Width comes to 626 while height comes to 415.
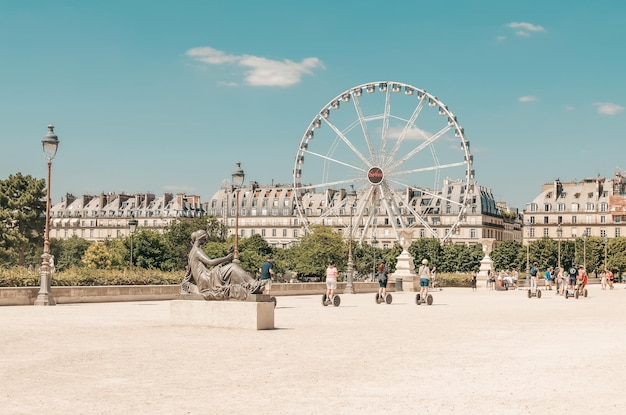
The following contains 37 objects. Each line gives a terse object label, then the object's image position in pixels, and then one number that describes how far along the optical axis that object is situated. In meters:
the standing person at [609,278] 65.44
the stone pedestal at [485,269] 62.34
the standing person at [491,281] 59.38
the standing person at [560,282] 46.41
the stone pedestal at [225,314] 17.61
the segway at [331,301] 30.67
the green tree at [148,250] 95.69
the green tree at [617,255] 115.81
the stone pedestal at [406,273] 52.19
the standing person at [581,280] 42.61
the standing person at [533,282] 45.35
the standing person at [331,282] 30.78
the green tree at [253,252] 99.06
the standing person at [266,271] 29.77
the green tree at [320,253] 96.06
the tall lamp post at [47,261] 27.78
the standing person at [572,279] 43.75
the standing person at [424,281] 33.12
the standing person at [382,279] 32.22
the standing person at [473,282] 57.05
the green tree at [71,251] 120.79
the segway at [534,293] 41.88
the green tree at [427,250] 119.00
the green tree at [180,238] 98.69
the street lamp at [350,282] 45.03
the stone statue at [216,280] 17.88
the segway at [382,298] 33.11
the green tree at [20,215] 75.94
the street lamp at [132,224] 52.47
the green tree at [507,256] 121.88
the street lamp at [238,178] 32.91
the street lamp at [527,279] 68.84
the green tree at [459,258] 117.94
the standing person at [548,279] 51.59
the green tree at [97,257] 109.38
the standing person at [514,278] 62.31
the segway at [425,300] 32.72
